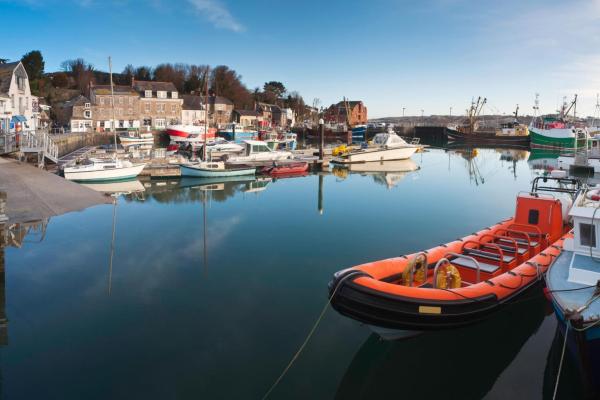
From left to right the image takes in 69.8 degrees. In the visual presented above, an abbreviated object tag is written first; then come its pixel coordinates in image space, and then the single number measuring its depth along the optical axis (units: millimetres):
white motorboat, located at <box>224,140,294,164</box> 34578
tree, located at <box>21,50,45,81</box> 65188
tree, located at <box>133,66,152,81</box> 92812
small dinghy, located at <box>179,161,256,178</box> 28797
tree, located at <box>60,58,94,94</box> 85625
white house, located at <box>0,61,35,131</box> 30391
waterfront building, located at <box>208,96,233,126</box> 78000
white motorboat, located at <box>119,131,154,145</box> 49134
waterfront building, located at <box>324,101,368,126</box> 110375
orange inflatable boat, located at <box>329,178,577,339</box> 6879
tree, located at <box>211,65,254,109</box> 94375
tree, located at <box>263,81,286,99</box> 124888
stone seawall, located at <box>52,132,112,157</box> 35144
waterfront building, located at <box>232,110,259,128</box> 83894
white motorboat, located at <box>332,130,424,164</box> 39438
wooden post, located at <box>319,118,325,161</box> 37647
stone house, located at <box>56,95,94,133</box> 60656
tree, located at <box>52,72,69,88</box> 80375
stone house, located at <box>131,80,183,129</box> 67500
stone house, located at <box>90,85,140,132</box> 62812
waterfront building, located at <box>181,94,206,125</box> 73006
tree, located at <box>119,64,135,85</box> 90188
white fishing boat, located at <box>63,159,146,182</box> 24953
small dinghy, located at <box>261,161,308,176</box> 32469
